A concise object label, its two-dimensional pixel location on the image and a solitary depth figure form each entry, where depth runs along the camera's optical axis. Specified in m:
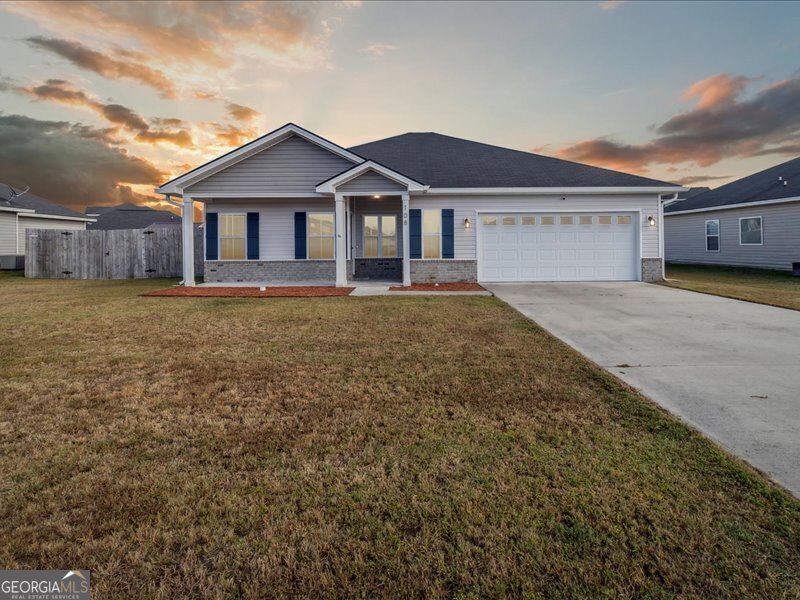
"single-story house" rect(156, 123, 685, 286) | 14.97
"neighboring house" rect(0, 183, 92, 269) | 22.86
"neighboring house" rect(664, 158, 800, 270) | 19.28
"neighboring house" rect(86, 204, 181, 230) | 41.69
